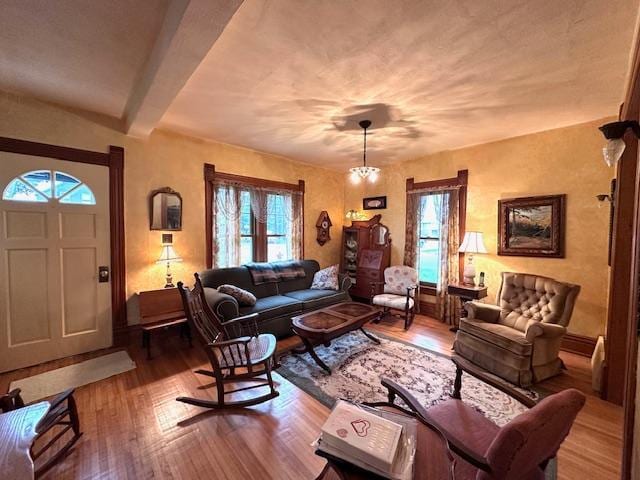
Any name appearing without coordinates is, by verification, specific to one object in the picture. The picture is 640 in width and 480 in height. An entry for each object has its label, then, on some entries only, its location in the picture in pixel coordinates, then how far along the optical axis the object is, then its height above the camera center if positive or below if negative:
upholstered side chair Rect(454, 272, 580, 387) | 2.50 -1.02
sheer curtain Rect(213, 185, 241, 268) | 3.98 +0.06
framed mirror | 3.41 +0.27
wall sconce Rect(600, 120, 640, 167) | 1.57 +0.57
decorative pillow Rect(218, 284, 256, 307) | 3.27 -0.80
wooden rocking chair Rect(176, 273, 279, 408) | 2.11 -1.07
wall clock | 5.32 +0.08
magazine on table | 1.04 -0.90
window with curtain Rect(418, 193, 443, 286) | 4.43 -0.11
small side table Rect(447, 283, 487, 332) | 3.61 -0.84
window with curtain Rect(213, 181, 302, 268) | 4.05 +0.10
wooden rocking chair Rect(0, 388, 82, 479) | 1.50 -1.23
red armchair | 0.93 -0.81
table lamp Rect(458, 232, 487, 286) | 3.70 -0.23
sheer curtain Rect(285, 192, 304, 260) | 4.89 +0.14
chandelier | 3.24 +0.75
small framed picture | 5.15 +0.57
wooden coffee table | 2.70 -1.03
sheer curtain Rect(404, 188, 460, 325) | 4.15 -0.22
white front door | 2.62 -0.32
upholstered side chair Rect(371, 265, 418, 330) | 3.99 -1.02
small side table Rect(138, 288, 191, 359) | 3.03 -1.05
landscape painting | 3.29 +0.08
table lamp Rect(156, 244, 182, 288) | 3.37 -0.35
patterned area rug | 2.29 -1.45
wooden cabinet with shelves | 4.89 -0.43
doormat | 2.34 -1.43
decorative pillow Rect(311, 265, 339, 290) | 4.33 -0.81
